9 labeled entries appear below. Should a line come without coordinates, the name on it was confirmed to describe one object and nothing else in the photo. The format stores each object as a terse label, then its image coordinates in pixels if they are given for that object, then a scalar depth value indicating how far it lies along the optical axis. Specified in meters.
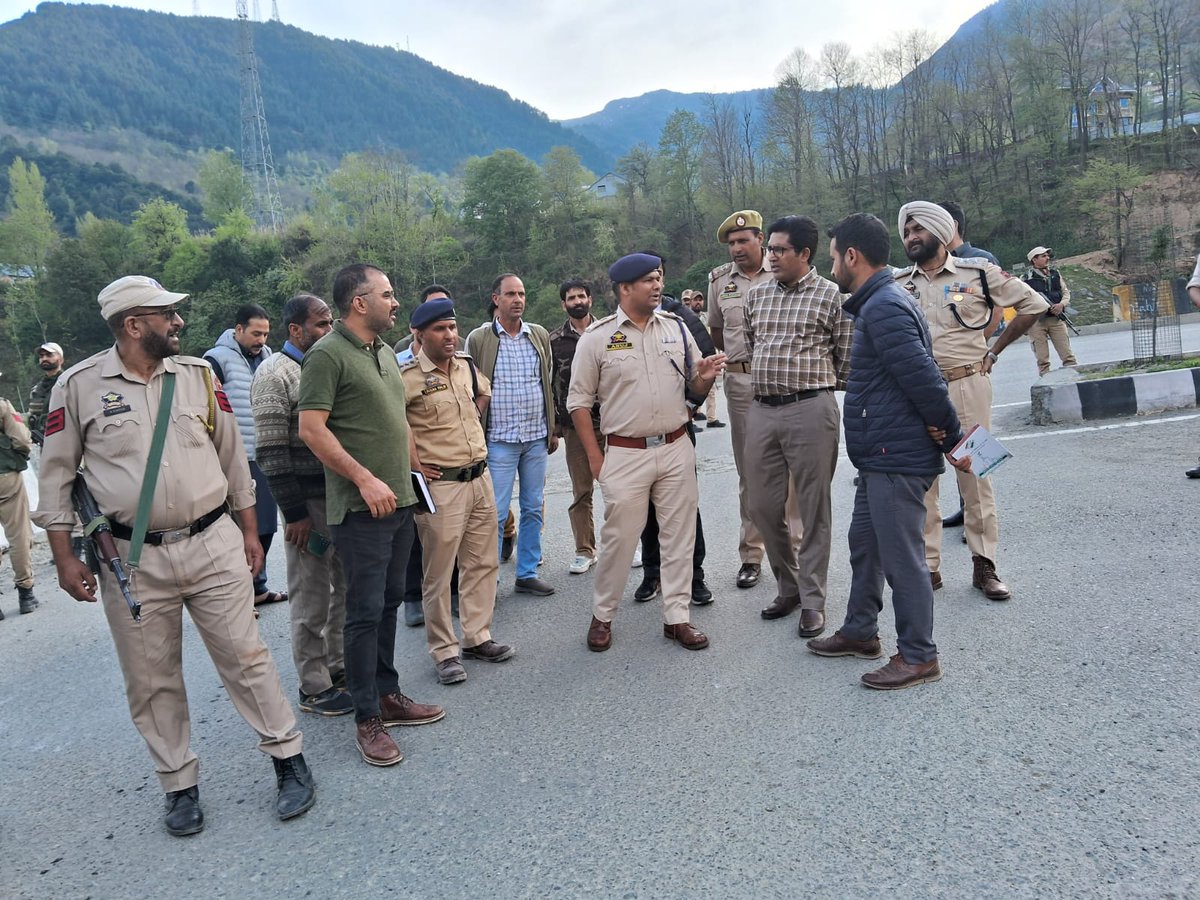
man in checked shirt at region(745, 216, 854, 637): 4.12
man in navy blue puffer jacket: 3.42
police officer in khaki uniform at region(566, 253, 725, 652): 4.15
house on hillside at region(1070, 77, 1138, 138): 58.70
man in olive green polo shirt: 3.23
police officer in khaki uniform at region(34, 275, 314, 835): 2.89
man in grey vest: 5.35
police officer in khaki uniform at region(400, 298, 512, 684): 4.05
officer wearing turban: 4.44
